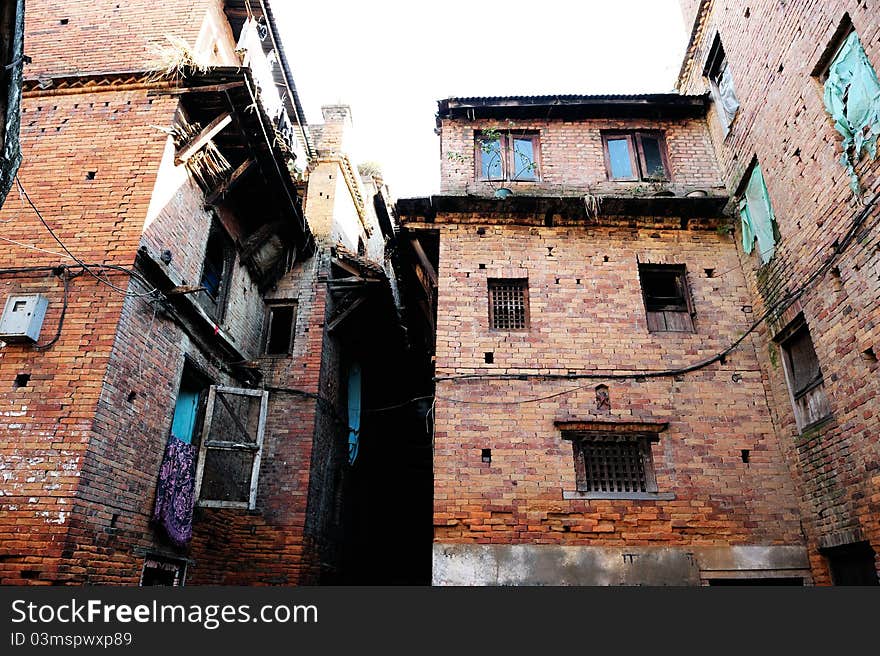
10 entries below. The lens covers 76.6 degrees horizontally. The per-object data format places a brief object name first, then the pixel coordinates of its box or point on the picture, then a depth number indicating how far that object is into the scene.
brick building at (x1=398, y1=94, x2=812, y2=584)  7.46
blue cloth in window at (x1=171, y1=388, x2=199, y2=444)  9.06
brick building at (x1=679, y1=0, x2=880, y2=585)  6.55
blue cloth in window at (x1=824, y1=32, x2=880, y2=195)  6.52
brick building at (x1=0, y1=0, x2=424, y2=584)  6.78
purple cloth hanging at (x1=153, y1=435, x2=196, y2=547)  7.91
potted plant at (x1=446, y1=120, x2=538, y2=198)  10.51
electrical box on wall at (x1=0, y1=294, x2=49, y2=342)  6.99
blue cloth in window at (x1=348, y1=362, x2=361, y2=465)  13.03
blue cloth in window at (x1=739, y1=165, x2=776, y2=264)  8.62
